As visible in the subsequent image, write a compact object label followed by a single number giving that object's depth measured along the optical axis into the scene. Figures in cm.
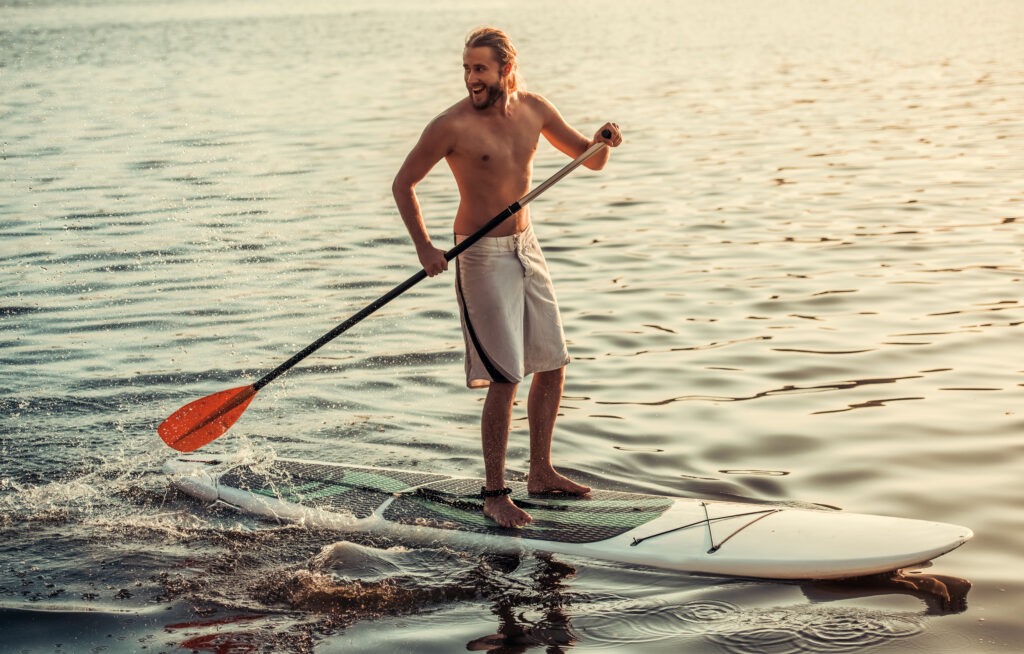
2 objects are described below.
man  489
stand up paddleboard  475
